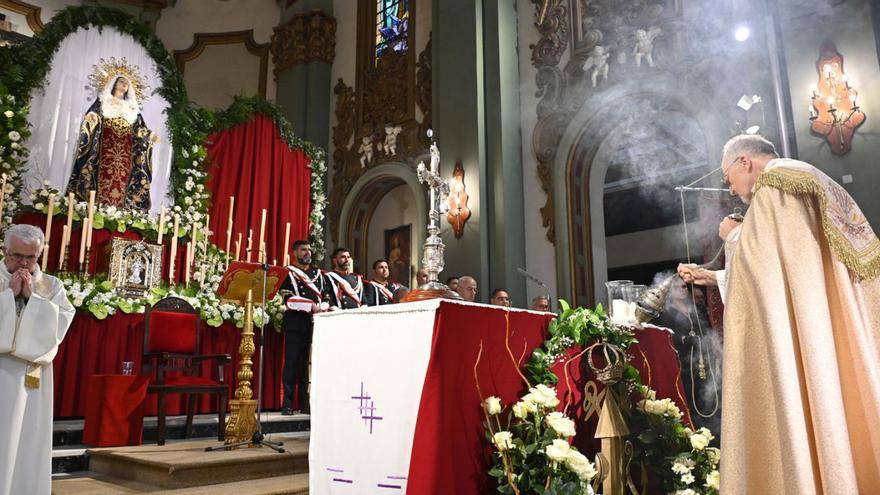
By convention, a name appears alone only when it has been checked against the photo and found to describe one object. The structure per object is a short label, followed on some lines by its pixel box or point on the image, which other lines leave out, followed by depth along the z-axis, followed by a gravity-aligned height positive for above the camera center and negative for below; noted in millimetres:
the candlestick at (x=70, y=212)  5723 +1561
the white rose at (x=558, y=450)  2260 -280
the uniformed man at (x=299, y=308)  5906 +654
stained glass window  10516 +6024
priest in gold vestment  1911 +79
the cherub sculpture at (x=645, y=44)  7285 +3817
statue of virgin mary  6965 +2696
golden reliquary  5973 +1120
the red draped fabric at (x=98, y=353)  5172 +242
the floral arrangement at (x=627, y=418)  2371 -221
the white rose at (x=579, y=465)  2248 -333
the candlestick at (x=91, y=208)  5801 +1611
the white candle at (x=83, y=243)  5598 +1257
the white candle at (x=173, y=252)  6133 +1279
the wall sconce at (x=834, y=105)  5613 +2386
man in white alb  3070 +92
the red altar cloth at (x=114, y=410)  4543 -213
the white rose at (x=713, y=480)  2626 -463
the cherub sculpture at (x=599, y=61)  7699 +3828
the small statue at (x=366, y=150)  10453 +3782
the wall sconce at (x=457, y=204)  8383 +2289
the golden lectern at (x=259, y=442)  4185 -433
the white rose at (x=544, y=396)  2436 -89
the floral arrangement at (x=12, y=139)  6262 +2463
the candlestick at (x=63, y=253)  5637 +1159
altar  2293 -58
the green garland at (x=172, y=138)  5934 +2630
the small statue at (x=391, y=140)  10094 +3803
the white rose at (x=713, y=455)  2748 -375
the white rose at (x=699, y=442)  2695 -309
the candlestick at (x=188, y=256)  6390 +1259
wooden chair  4801 +214
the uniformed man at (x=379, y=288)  6340 +896
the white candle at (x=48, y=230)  5570 +1362
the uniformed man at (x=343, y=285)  6102 +898
